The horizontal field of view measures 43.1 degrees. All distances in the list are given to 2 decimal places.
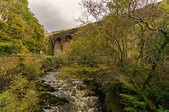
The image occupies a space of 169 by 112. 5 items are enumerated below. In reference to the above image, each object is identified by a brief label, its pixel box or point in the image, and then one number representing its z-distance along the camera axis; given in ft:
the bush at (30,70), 55.67
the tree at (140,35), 31.04
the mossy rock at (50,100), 39.53
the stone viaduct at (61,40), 126.72
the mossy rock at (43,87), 48.50
